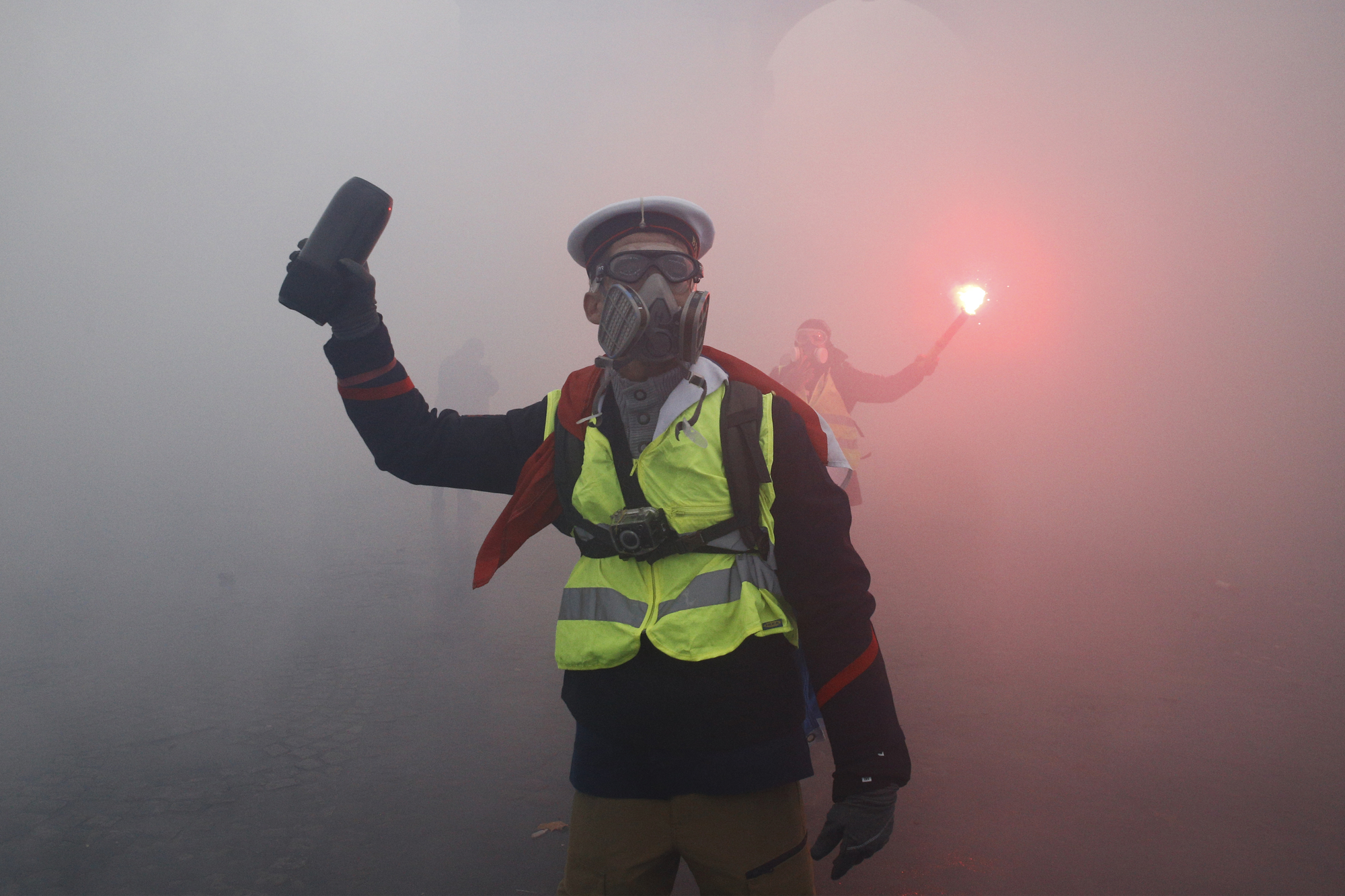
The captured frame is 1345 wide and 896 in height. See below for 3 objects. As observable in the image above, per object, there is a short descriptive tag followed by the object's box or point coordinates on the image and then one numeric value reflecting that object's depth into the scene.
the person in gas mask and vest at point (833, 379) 5.09
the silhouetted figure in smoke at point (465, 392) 8.33
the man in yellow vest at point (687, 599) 1.39
